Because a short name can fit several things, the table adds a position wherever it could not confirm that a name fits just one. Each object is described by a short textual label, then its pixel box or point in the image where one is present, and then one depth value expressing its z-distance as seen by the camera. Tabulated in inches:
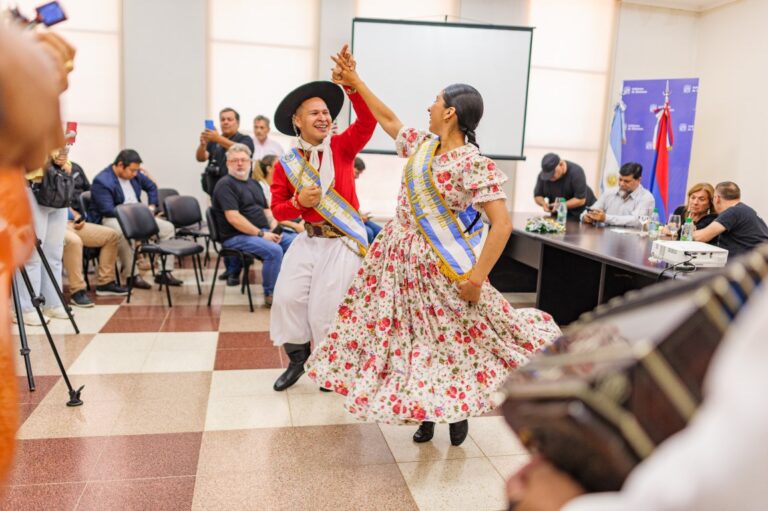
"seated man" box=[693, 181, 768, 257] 163.6
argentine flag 297.6
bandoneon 22.0
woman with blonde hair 180.9
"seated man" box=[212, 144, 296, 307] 185.5
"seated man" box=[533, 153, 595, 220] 235.3
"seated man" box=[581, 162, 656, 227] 205.0
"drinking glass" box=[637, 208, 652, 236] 183.0
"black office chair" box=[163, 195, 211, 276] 215.2
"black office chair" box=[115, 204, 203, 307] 186.5
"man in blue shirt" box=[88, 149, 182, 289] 203.6
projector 123.6
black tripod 105.9
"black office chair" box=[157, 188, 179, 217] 257.9
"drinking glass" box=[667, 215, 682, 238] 165.8
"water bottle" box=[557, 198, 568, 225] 196.4
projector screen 275.6
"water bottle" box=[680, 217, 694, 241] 156.7
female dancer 88.1
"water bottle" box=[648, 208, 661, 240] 175.2
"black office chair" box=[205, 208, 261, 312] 187.6
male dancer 111.5
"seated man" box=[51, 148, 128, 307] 184.1
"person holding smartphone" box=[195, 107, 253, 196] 224.8
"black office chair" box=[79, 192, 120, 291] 207.3
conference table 145.6
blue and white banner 271.3
